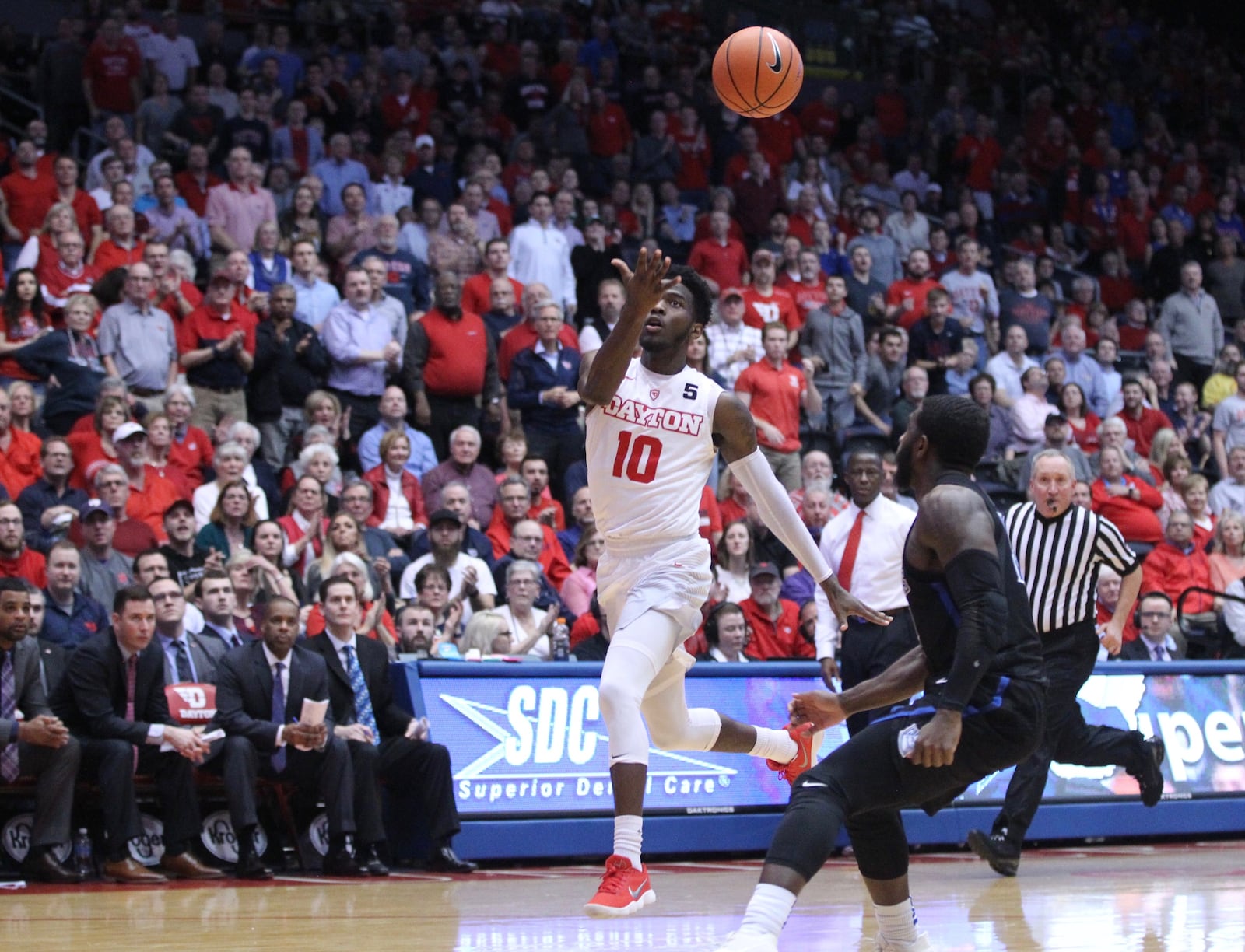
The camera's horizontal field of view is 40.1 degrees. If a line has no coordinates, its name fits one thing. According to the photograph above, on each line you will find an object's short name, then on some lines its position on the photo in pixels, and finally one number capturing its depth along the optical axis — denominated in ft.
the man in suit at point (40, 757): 32.07
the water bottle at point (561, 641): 41.43
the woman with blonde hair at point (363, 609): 40.19
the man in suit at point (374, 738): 34.53
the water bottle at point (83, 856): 32.89
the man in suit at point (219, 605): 37.91
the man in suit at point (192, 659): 33.91
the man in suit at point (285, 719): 34.04
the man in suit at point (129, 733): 32.83
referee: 33.55
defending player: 18.62
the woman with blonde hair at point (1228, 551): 52.75
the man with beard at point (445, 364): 52.47
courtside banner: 35.91
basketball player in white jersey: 23.50
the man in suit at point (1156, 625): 45.78
